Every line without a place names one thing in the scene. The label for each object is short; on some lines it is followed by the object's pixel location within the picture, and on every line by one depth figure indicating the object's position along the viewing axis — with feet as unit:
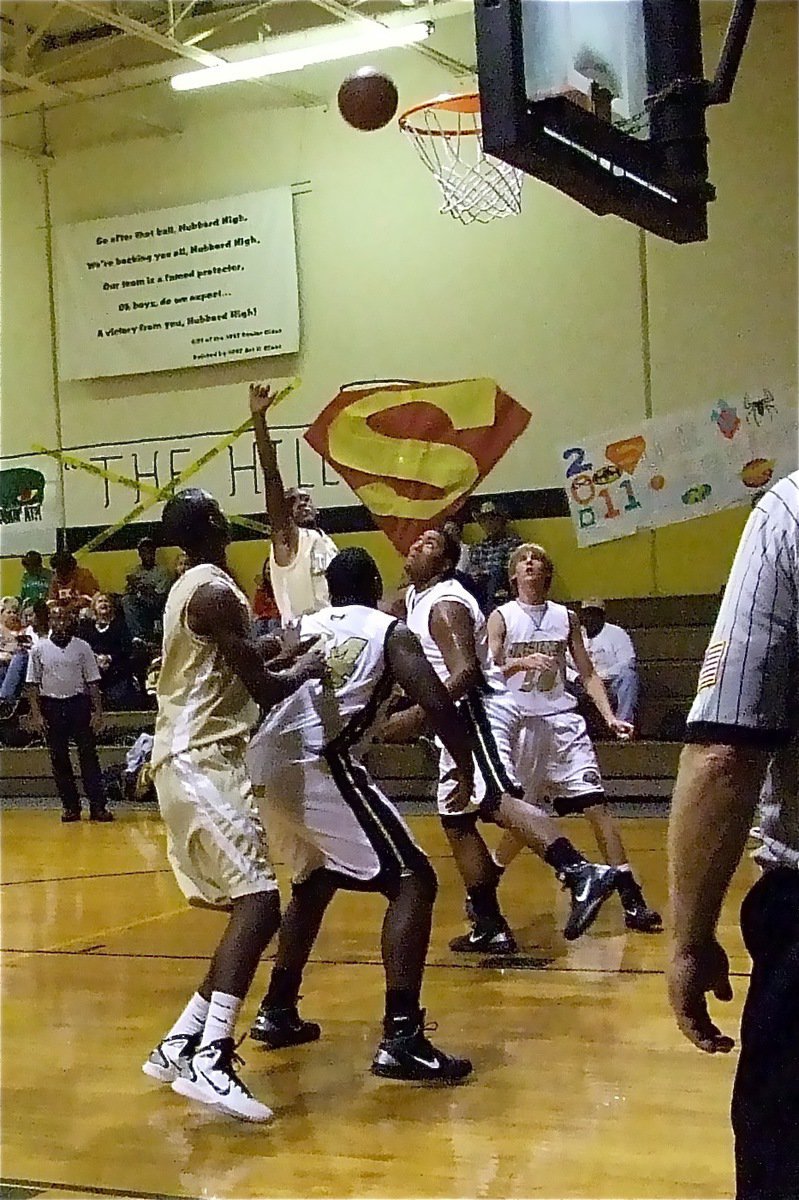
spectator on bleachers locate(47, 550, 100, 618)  49.70
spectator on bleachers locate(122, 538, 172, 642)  45.73
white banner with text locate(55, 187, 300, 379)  49.01
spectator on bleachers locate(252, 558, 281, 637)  43.77
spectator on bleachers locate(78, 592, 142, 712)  45.60
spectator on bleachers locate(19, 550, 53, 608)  51.16
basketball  27.45
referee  6.14
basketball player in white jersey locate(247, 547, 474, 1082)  14.65
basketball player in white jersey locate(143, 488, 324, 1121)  13.73
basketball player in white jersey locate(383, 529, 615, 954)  19.04
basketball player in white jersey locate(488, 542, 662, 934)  21.89
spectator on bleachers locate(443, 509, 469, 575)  42.60
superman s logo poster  45.91
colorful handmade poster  42.24
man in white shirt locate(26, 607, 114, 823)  38.96
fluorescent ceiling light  42.98
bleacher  36.47
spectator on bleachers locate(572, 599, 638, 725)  38.17
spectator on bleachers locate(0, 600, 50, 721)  45.11
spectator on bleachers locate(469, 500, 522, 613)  41.09
